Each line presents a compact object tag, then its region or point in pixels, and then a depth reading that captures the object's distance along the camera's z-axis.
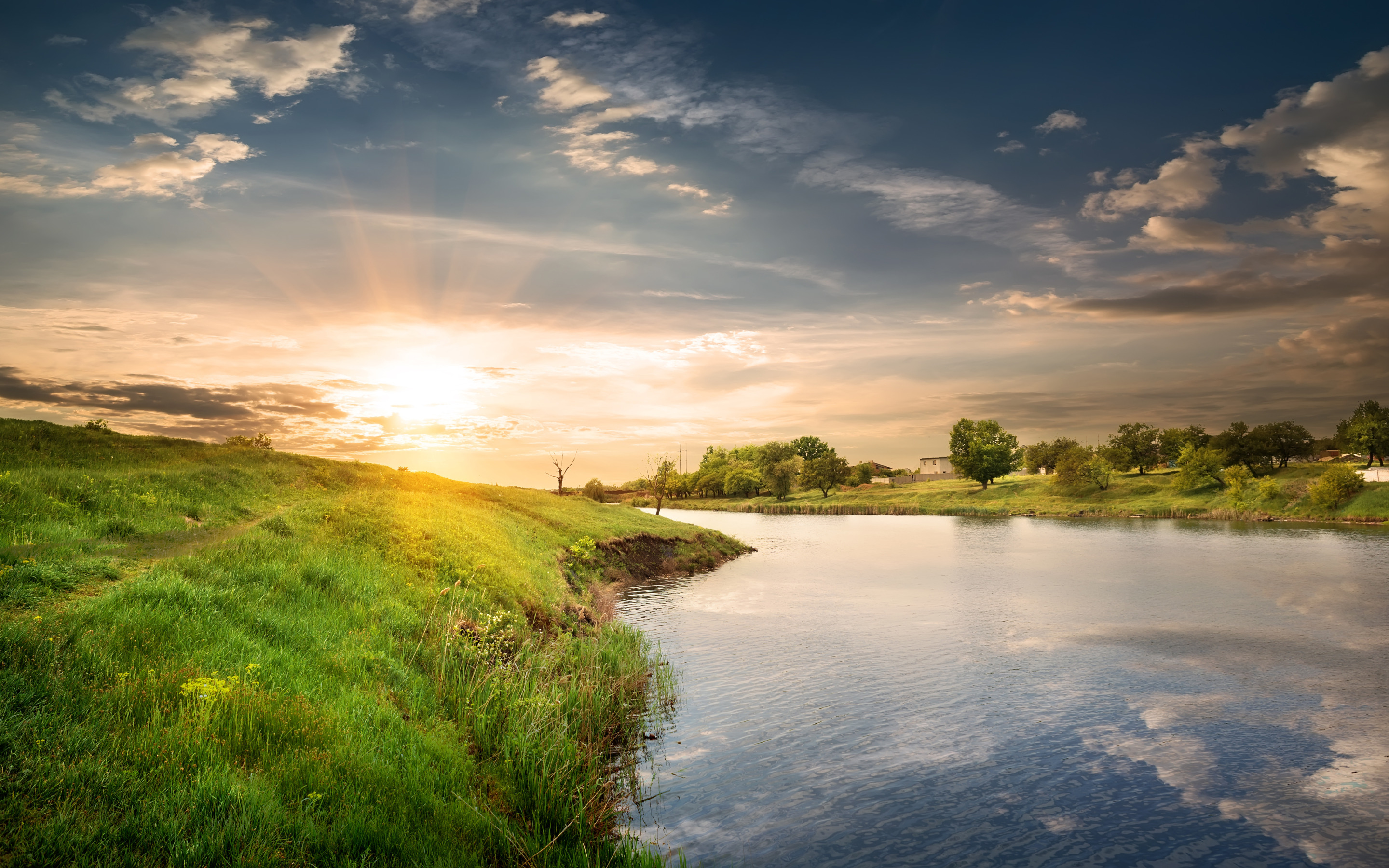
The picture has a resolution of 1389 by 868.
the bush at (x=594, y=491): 119.12
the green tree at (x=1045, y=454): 155.12
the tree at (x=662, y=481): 124.75
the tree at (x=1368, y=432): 107.69
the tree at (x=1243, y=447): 114.00
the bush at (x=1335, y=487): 88.81
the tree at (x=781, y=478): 173.75
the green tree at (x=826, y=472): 173.12
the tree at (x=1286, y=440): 112.94
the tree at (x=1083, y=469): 127.50
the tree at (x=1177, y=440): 124.94
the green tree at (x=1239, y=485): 100.94
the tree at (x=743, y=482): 190.38
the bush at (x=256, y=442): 46.17
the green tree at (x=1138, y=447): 133.88
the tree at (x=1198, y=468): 112.50
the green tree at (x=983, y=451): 151.38
